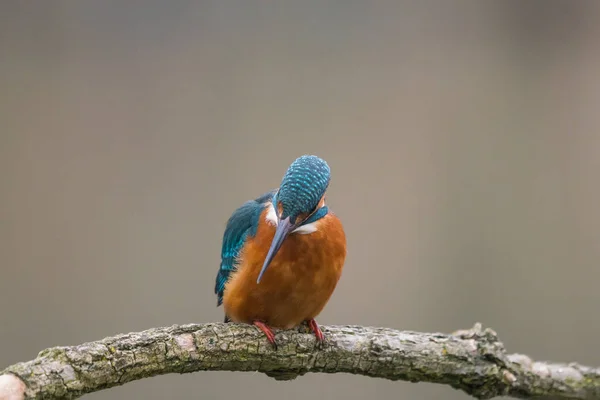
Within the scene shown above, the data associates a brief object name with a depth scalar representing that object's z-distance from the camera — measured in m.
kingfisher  4.57
